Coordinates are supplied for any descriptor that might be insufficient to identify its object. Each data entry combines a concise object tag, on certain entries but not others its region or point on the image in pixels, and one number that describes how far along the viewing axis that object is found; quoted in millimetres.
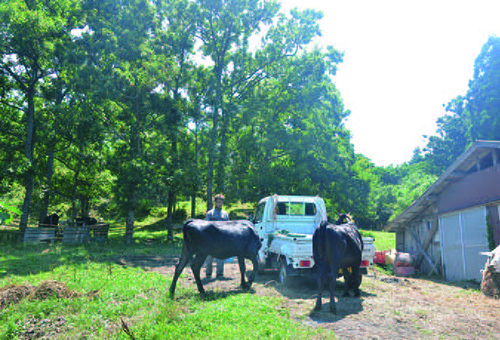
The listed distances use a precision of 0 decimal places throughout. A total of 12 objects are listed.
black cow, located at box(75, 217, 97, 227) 25553
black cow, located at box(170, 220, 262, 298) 7903
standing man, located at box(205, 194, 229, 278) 9203
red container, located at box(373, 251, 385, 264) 16250
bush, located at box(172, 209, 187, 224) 40044
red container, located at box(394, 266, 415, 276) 14484
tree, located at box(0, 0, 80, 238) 19312
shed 11391
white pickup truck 10148
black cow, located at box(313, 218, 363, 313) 7262
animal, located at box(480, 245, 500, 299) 8656
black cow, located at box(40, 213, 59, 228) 25197
